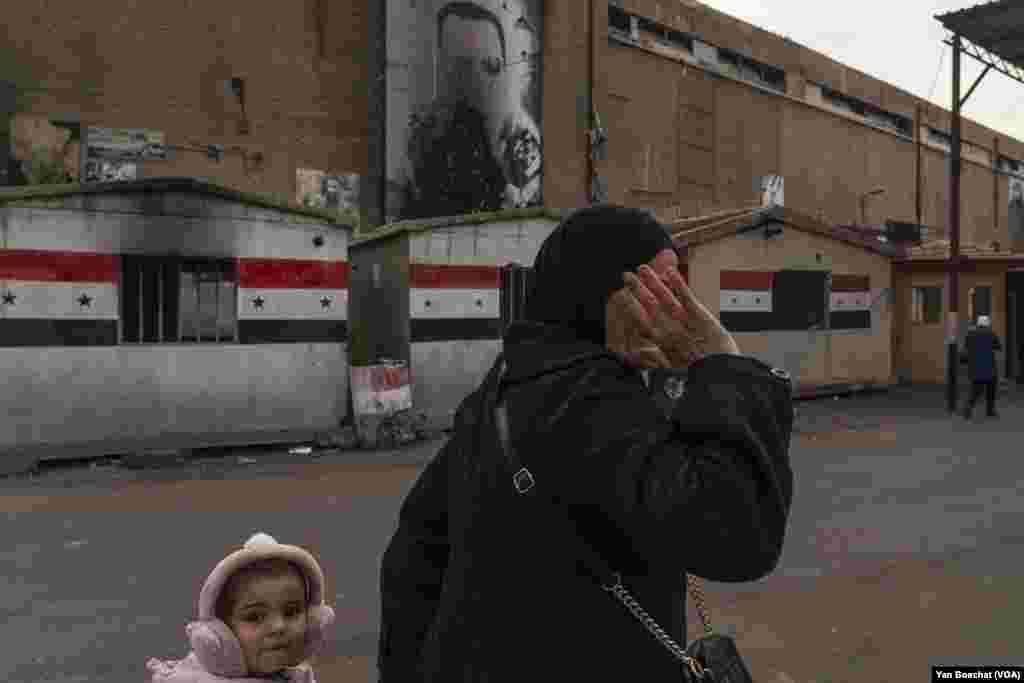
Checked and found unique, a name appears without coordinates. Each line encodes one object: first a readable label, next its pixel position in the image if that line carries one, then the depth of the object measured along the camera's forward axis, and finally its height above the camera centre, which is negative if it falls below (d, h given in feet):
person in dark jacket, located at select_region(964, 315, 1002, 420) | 49.44 -2.30
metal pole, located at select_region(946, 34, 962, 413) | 53.31 +4.61
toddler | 8.20 -2.95
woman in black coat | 4.29 -0.76
